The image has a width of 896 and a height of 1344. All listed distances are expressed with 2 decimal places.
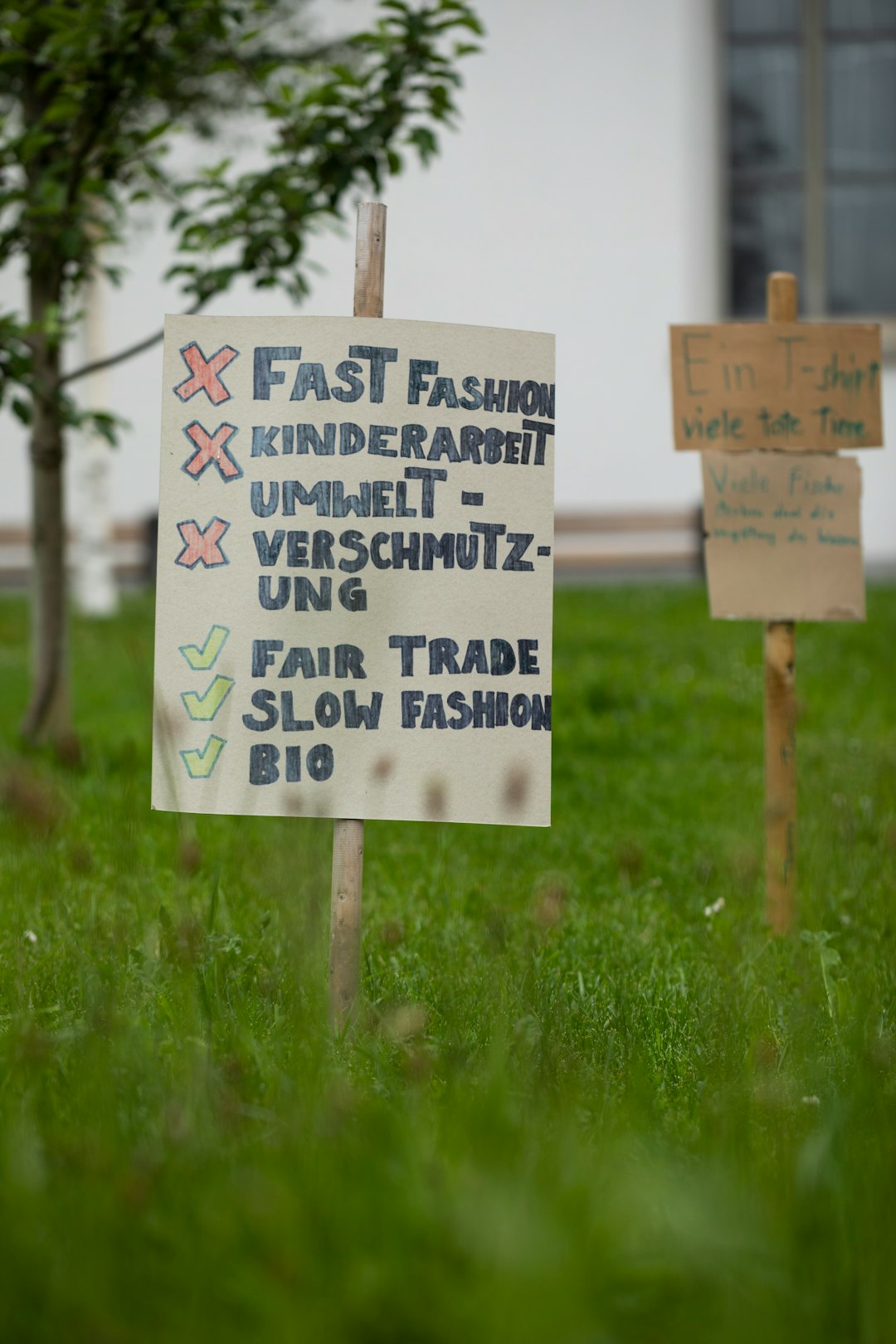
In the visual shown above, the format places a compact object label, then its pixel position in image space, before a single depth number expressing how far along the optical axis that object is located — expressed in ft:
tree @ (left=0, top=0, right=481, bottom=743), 27.22
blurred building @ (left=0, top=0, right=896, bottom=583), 83.82
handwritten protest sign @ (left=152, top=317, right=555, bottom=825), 15.35
